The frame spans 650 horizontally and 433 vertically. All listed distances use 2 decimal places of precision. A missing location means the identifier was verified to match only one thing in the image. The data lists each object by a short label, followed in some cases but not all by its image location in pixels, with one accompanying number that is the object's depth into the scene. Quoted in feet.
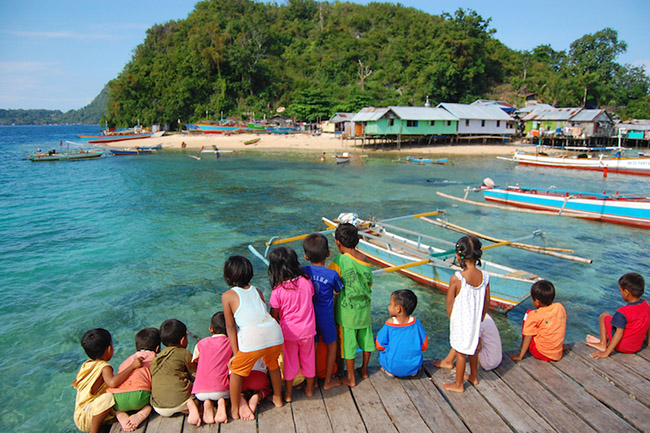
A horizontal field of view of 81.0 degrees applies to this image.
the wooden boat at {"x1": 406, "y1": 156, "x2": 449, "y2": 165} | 119.55
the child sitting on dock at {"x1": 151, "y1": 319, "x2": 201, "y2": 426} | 12.28
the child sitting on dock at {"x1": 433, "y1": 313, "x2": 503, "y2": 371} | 14.69
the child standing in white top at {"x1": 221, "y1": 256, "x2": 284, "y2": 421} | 11.82
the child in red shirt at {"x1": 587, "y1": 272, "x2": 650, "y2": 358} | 15.30
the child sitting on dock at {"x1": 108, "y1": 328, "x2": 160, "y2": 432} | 12.00
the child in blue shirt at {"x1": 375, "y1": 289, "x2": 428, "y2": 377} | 13.79
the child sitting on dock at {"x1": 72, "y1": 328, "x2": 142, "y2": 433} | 12.09
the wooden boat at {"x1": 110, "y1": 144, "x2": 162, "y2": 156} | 154.20
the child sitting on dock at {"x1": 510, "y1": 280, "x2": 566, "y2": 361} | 15.29
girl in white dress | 12.90
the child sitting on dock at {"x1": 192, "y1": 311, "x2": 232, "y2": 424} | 12.21
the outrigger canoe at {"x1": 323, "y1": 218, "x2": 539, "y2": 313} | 26.68
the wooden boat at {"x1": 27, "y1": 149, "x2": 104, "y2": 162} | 136.36
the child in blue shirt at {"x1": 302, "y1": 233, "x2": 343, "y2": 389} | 13.09
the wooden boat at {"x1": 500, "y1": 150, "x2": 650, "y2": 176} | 98.89
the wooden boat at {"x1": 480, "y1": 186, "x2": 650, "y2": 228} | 52.44
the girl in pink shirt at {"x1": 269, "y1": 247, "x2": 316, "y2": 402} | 12.32
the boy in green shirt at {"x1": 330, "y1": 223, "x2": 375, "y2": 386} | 13.48
